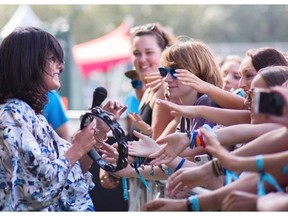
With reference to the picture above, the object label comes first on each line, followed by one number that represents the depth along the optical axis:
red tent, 20.14
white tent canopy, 13.36
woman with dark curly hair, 4.96
